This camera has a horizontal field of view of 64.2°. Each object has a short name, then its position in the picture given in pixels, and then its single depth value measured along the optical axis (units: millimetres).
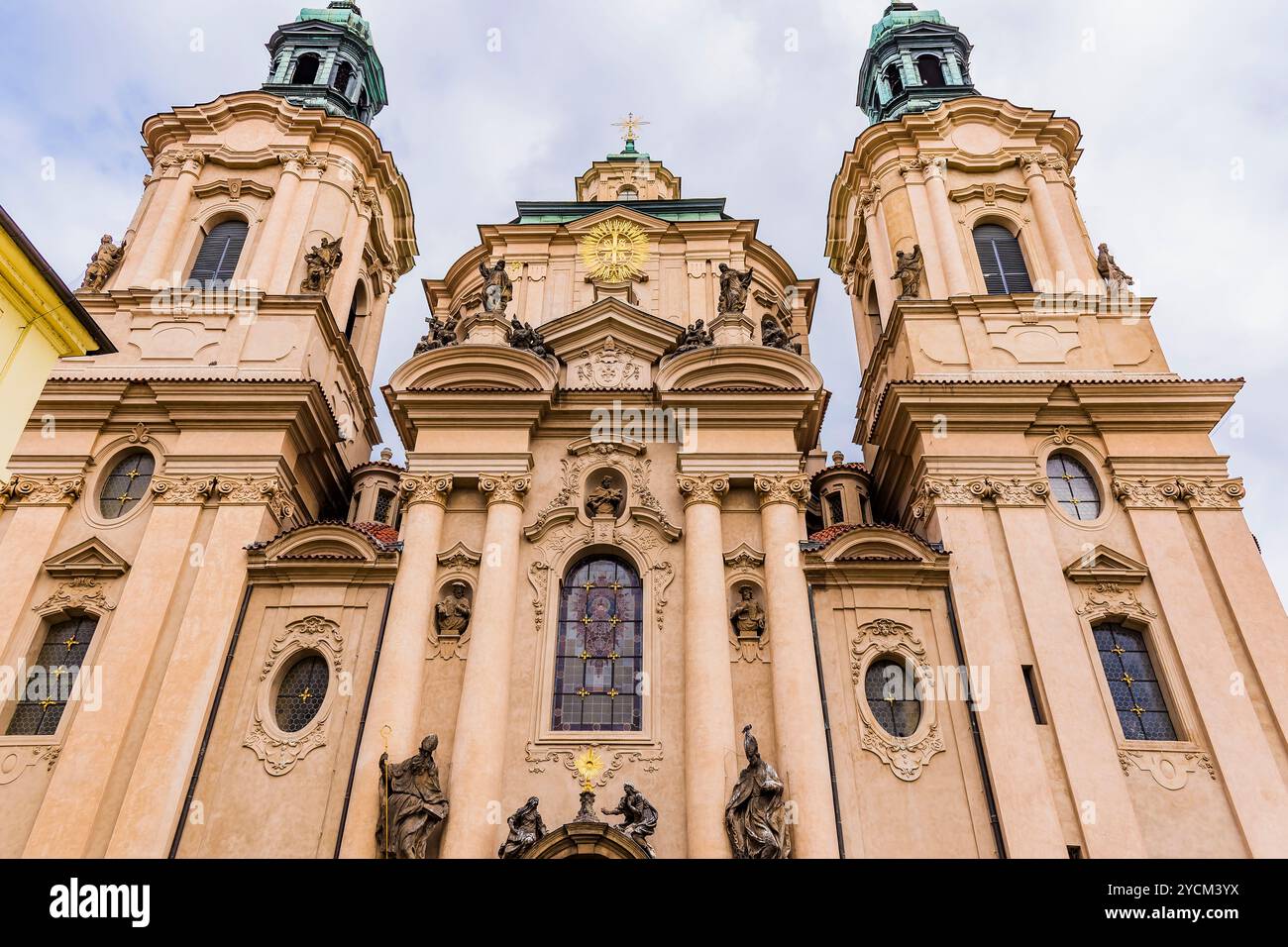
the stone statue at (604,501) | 16891
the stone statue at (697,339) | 18578
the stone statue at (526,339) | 18859
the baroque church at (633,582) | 13875
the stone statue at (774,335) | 18922
